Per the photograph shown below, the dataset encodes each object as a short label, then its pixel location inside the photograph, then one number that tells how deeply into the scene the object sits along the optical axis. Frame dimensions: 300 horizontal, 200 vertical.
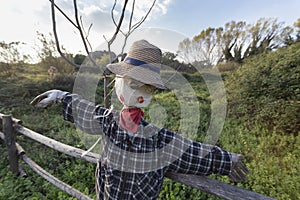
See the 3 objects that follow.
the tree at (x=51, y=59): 5.88
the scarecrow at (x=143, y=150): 0.89
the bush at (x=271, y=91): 3.46
